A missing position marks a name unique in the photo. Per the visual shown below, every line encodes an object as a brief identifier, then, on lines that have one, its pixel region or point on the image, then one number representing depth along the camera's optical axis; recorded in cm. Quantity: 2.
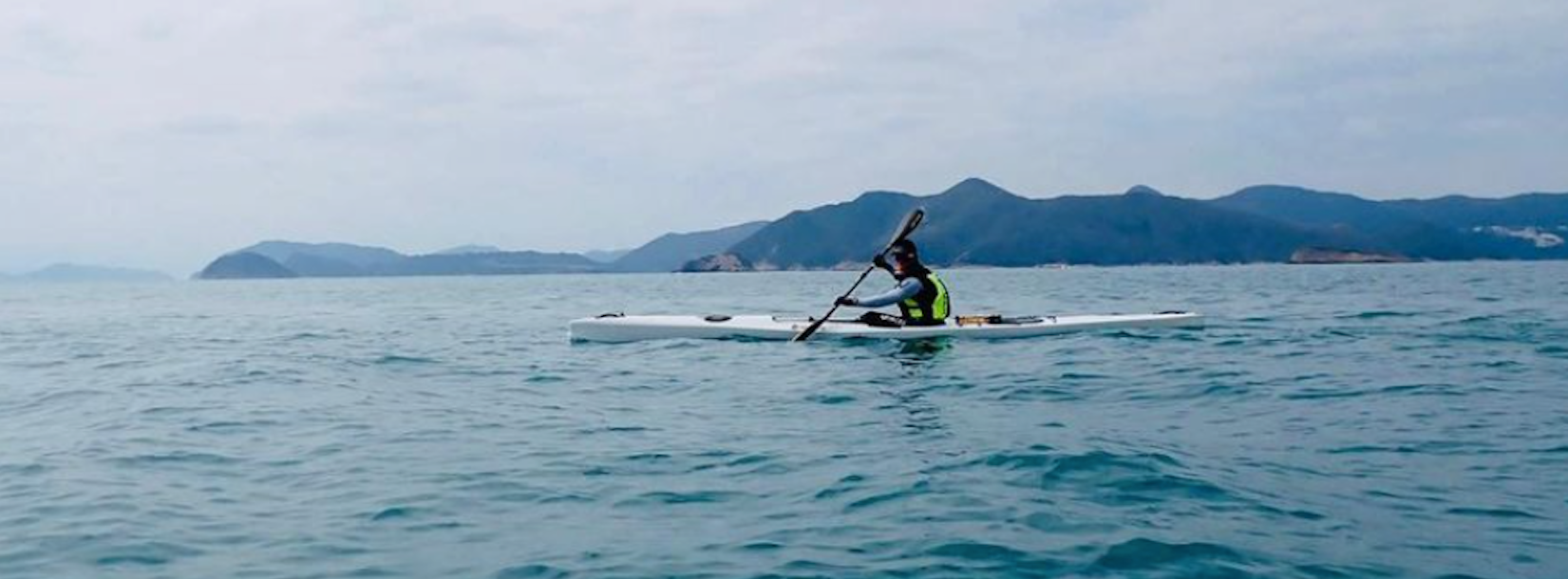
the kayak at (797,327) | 1814
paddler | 1722
